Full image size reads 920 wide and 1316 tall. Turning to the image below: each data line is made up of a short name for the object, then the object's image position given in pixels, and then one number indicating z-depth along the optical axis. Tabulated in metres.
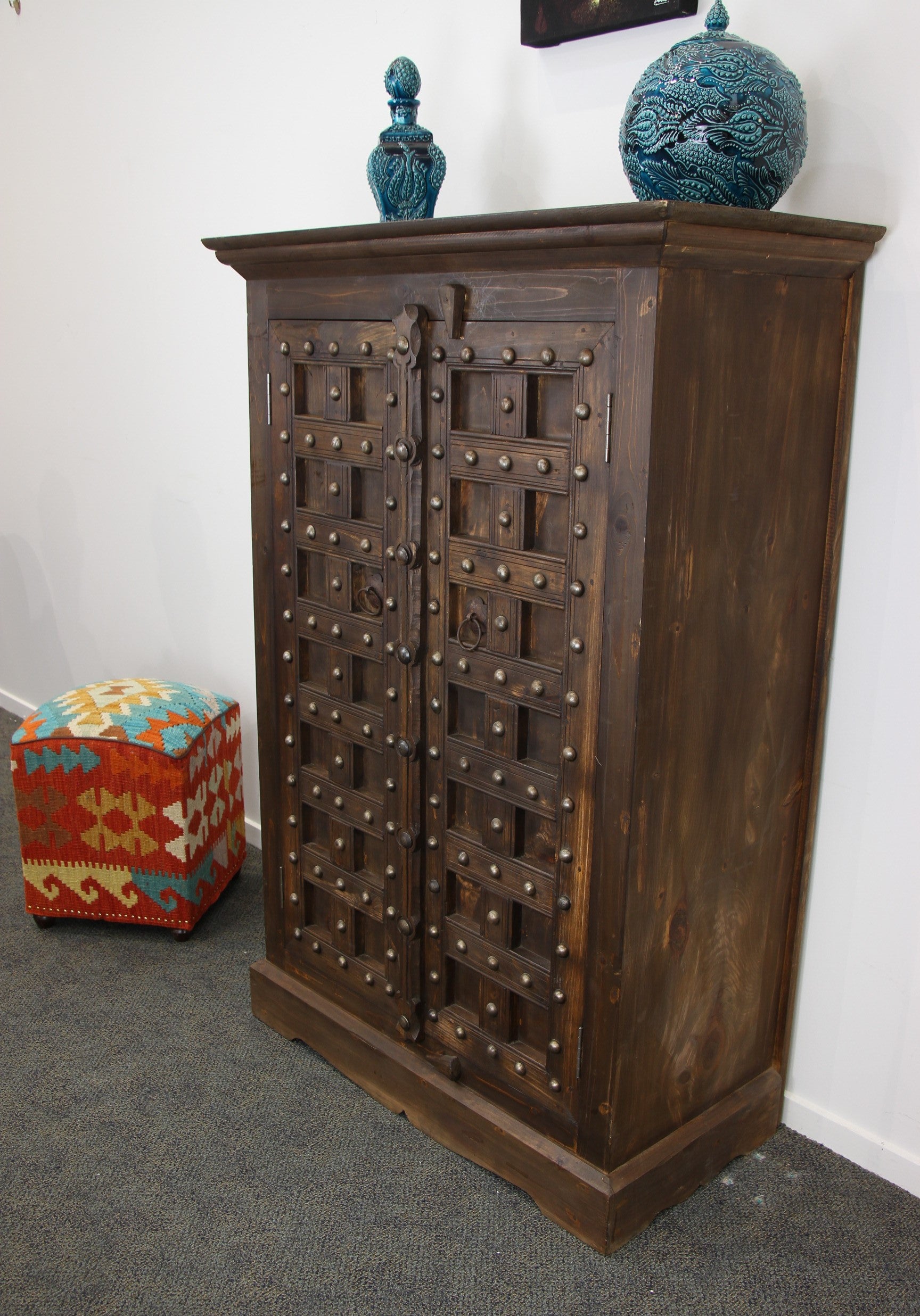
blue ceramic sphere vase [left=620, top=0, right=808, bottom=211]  1.46
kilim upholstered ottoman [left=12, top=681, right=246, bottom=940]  2.50
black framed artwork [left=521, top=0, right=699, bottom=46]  1.78
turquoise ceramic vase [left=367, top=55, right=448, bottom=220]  1.84
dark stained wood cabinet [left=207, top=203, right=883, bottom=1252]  1.48
